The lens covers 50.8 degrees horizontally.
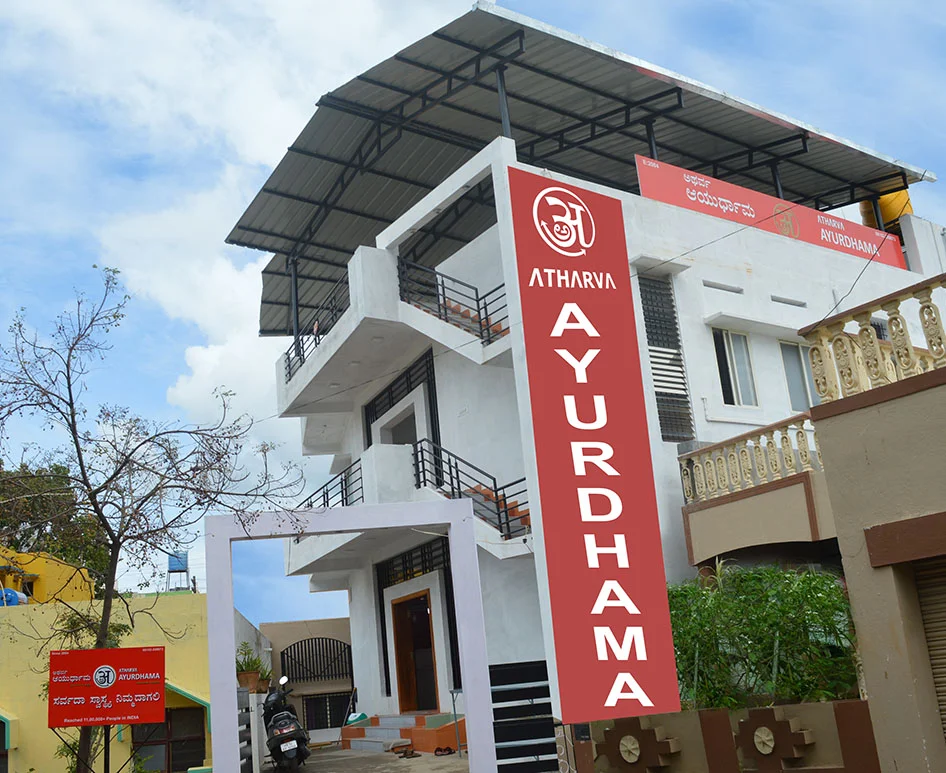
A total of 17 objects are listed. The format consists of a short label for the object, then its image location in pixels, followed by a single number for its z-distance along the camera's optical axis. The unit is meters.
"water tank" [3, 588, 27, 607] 21.89
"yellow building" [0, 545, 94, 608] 24.77
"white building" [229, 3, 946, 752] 14.79
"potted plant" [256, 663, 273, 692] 22.18
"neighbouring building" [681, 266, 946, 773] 6.97
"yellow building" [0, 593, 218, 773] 18.70
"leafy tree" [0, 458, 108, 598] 9.39
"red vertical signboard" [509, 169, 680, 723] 9.67
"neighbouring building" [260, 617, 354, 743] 27.16
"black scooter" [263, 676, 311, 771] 13.55
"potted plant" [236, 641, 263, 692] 21.56
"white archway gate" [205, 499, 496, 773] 11.18
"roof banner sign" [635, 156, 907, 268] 15.59
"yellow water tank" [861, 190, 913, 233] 21.02
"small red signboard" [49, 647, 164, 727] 9.95
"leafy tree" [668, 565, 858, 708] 8.48
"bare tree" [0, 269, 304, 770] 9.47
